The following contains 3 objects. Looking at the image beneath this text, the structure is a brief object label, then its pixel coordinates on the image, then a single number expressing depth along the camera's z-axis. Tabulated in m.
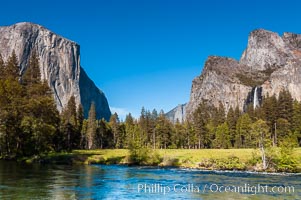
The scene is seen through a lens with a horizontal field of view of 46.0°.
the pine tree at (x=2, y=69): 65.56
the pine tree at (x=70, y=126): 102.00
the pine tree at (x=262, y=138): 47.38
